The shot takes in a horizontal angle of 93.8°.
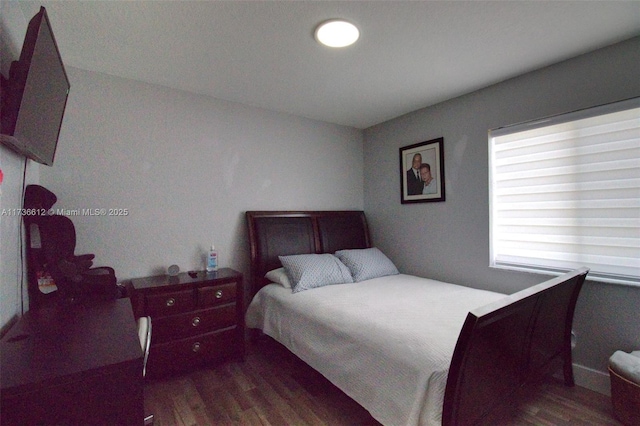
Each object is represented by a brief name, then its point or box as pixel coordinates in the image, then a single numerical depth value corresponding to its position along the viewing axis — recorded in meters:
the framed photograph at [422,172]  3.08
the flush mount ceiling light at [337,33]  1.78
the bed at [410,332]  1.37
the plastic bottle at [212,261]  2.75
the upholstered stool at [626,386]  1.70
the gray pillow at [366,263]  3.02
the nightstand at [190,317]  2.21
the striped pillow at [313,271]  2.66
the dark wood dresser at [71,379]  0.86
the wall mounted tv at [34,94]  1.11
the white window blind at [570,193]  2.03
